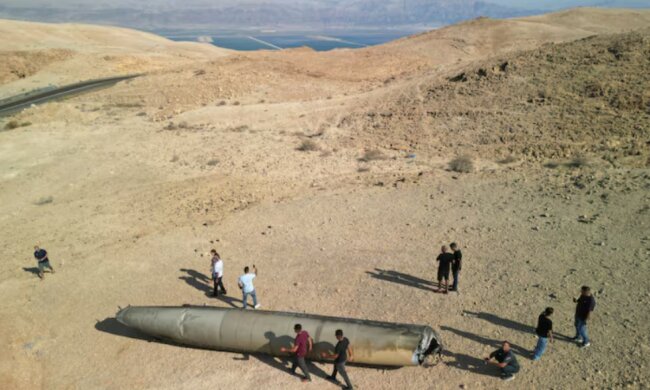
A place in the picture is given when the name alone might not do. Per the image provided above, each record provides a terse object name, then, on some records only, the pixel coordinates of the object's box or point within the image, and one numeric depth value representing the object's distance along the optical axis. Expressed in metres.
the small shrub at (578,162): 17.44
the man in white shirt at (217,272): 12.04
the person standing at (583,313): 8.87
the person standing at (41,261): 13.52
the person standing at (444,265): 11.04
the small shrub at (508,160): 19.23
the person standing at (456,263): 11.05
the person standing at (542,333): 8.65
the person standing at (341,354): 8.67
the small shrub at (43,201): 20.16
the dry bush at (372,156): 21.80
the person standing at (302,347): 9.02
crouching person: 8.60
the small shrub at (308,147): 23.83
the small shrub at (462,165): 18.89
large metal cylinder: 9.10
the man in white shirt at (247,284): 11.22
